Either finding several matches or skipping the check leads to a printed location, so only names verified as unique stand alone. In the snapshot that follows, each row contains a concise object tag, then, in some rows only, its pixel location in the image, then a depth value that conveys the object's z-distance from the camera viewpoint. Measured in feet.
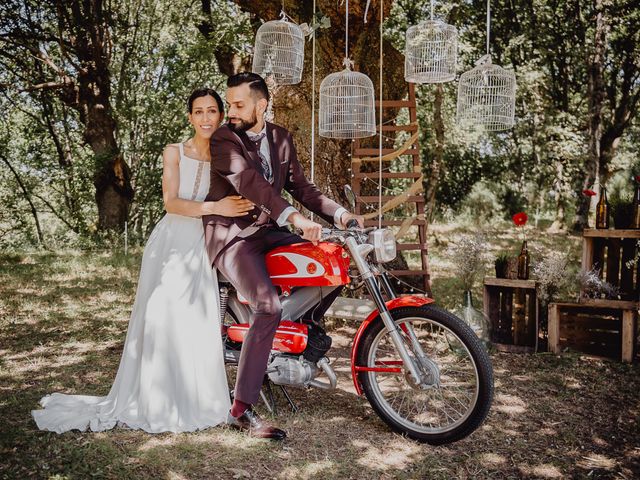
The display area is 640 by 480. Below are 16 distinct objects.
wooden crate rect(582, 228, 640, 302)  16.20
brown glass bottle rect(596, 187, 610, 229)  16.11
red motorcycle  9.80
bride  10.69
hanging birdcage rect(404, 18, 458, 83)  15.31
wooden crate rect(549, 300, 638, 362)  14.97
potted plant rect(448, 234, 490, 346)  17.04
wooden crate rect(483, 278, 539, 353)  16.29
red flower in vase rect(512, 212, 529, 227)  15.92
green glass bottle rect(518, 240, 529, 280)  16.48
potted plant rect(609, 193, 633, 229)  15.46
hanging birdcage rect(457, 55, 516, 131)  14.78
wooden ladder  20.13
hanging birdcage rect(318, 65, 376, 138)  16.65
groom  10.05
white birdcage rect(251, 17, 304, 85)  16.34
